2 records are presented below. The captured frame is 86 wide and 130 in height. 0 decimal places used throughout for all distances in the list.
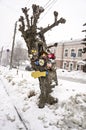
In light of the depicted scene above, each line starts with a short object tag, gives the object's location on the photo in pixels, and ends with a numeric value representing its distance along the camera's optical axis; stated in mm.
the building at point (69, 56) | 38312
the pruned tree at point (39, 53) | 7730
